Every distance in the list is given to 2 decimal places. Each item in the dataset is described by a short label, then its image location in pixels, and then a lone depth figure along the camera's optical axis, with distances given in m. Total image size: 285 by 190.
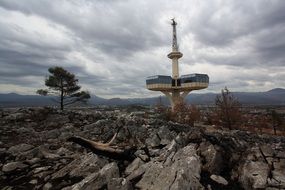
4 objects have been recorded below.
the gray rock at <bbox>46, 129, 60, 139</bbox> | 11.75
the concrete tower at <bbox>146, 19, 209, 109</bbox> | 30.73
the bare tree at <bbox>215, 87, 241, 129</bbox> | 19.30
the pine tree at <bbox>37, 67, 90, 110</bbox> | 24.74
